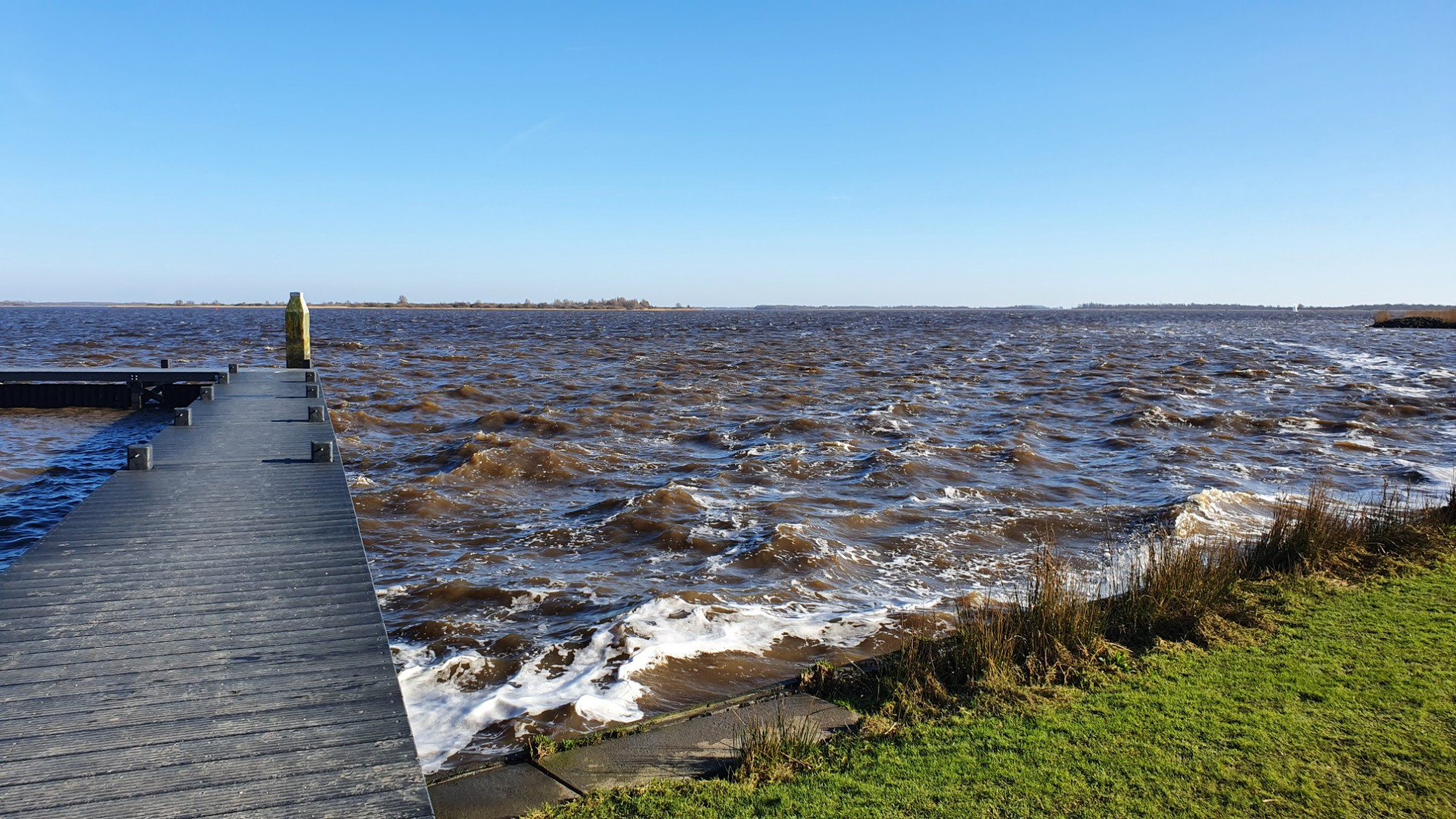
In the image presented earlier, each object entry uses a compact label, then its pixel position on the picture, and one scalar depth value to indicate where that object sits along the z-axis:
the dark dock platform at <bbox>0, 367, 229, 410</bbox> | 22.66
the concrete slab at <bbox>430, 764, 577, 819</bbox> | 4.47
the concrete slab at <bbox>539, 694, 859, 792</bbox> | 4.81
